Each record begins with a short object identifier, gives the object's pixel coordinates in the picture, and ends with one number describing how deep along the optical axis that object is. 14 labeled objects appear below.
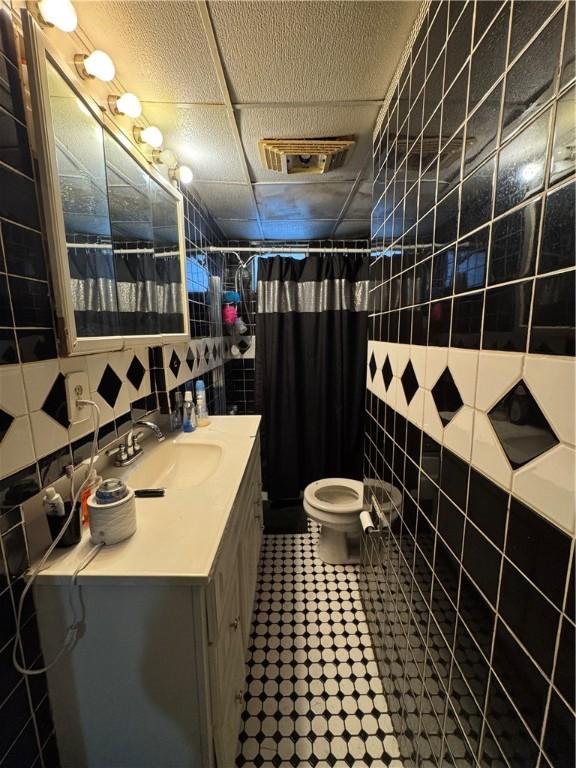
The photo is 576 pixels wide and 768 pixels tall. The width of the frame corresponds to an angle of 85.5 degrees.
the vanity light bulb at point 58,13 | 0.68
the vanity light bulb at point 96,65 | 0.83
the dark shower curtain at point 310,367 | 2.36
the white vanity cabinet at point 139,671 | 0.65
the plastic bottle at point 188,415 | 1.48
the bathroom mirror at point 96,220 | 0.69
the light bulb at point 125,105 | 0.98
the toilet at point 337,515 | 1.70
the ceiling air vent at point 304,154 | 1.32
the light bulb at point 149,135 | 1.16
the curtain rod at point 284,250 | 2.20
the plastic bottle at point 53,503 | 0.69
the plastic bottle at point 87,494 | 0.79
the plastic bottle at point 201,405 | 1.62
